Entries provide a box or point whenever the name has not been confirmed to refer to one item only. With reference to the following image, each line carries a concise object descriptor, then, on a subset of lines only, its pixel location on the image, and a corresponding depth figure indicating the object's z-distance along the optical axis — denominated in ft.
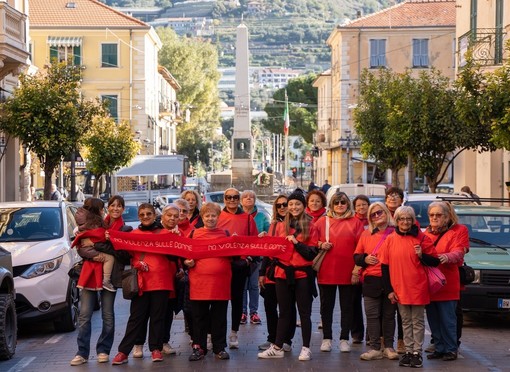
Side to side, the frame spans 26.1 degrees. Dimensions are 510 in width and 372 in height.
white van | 118.46
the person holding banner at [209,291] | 37.50
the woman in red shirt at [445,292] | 37.35
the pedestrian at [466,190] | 85.47
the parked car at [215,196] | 105.76
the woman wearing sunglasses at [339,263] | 39.11
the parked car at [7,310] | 38.01
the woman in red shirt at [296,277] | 38.01
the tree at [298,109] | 340.80
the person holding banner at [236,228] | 40.83
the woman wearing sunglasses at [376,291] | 37.78
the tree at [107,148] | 150.82
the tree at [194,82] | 312.15
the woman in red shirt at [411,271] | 36.17
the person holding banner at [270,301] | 38.90
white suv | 44.65
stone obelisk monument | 219.82
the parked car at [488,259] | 45.88
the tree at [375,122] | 128.77
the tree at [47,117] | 101.19
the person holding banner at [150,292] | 37.37
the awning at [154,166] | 162.91
